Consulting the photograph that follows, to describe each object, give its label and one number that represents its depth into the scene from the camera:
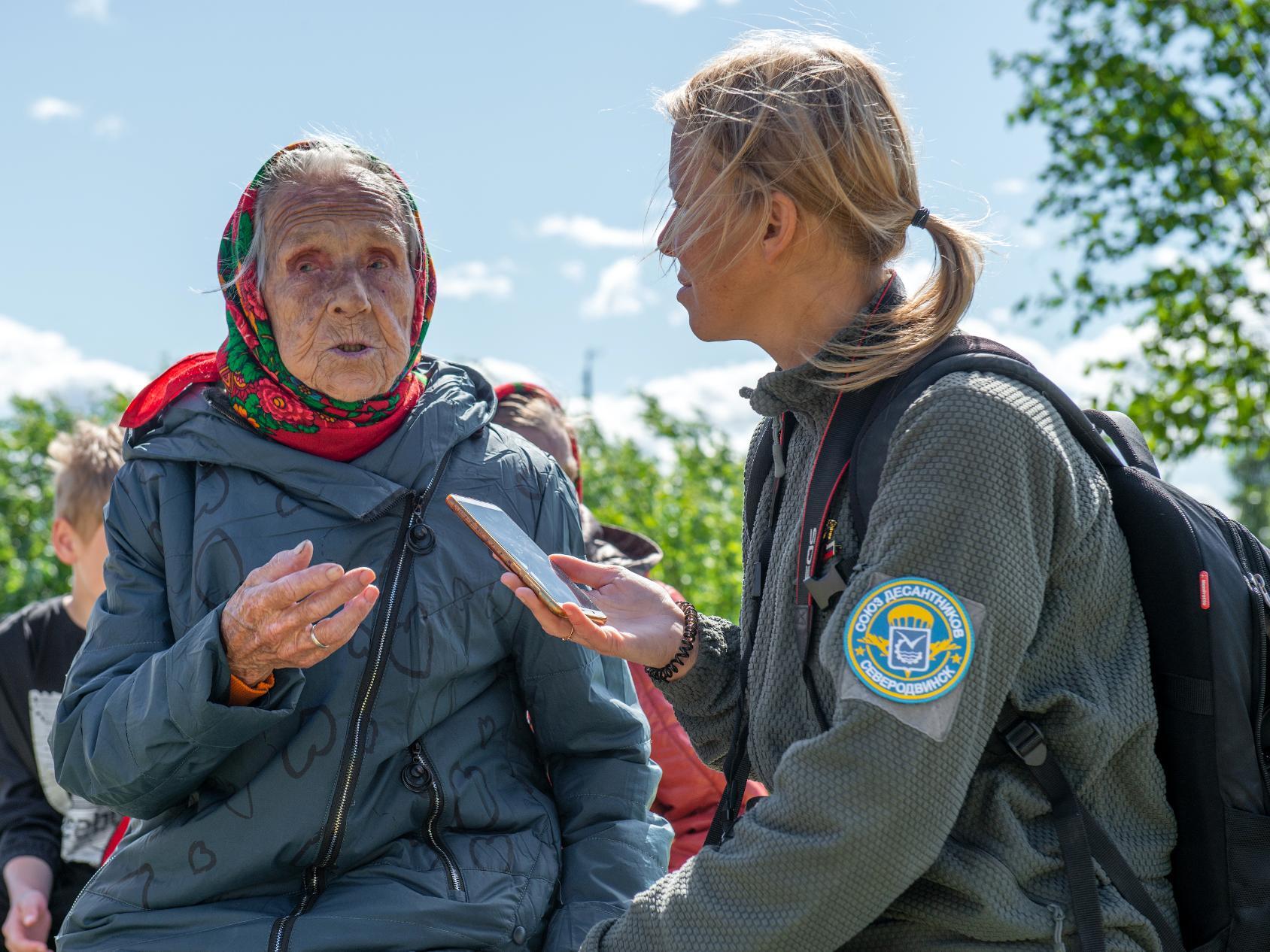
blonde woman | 1.72
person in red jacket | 3.44
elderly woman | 2.20
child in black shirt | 3.82
